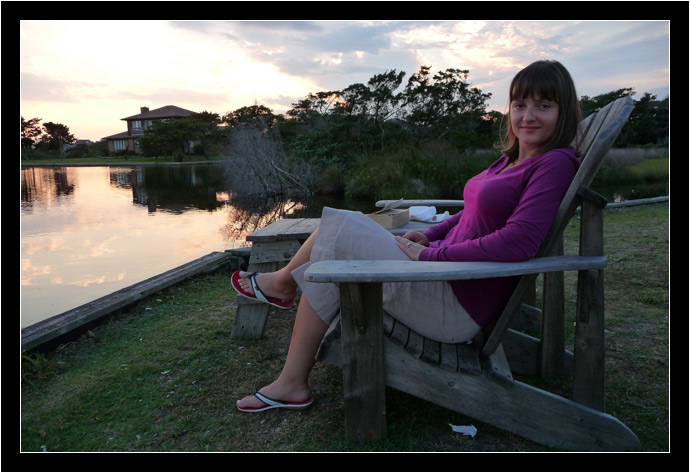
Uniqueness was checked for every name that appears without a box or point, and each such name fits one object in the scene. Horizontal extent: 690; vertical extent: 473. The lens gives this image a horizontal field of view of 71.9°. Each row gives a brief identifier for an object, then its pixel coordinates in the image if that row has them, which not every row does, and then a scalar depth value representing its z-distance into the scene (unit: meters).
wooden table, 3.02
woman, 1.74
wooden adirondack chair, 1.72
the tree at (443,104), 23.41
